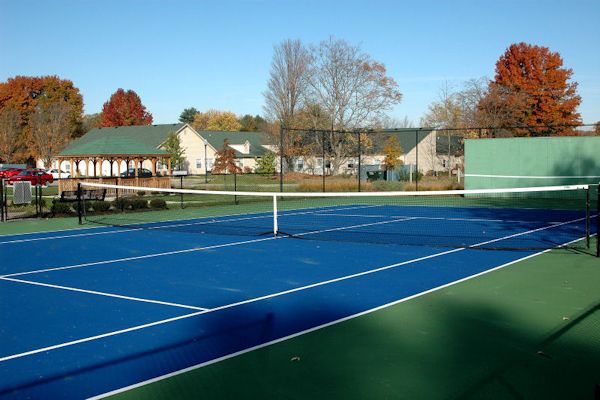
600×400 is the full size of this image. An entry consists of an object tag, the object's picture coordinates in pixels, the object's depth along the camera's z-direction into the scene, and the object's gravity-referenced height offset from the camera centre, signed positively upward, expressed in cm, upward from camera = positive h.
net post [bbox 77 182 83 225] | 2107 -118
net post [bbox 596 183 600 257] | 1308 -157
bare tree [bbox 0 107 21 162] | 7738 +411
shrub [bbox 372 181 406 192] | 3597 -121
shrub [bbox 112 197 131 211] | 2595 -145
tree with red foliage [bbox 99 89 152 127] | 11712 +1030
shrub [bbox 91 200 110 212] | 2470 -144
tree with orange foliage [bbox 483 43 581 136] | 6096 +764
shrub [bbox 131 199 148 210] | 2633 -148
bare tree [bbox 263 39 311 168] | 6238 +734
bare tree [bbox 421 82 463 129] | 5912 +453
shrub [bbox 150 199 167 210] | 2698 -152
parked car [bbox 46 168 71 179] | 6894 -56
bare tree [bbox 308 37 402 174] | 5459 +584
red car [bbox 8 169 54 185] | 4702 -63
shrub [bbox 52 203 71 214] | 2397 -147
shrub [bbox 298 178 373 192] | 3545 -118
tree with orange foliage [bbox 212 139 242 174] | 6694 +48
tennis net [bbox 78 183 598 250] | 1702 -185
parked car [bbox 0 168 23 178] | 5273 -31
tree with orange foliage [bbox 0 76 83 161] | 8294 +1009
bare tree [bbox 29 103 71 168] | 7625 +430
